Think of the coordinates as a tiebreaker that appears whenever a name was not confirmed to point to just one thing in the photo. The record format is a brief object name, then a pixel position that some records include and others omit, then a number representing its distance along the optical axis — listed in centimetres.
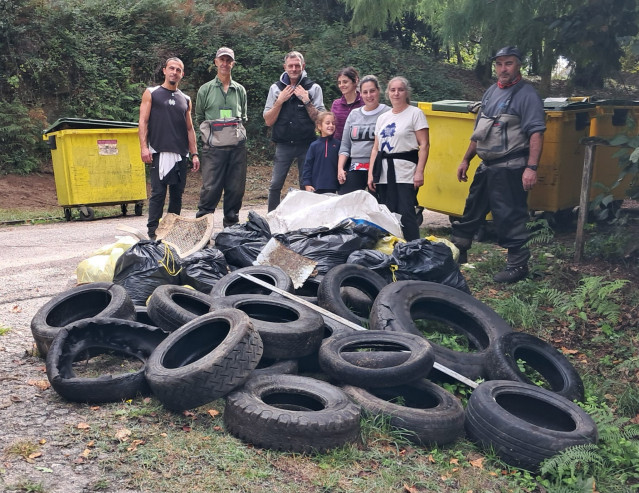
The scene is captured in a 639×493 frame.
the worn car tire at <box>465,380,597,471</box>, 416
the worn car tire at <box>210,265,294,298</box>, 585
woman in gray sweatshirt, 757
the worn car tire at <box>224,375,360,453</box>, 387
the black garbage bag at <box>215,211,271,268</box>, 695
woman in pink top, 792
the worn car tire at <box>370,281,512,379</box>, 521
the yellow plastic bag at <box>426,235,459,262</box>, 733
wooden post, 762
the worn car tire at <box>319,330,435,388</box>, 448
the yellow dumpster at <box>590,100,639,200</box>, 918
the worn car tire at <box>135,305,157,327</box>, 545
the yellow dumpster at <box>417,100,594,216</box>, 861
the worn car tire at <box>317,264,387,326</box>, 567
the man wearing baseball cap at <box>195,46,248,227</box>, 852
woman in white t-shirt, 721
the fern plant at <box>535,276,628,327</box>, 633
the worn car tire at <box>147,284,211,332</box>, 503
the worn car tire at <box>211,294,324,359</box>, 473
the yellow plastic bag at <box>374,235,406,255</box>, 709
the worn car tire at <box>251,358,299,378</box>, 456
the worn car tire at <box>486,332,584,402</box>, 502
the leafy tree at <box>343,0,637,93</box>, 761
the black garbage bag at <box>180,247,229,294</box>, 632
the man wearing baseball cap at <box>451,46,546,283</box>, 679
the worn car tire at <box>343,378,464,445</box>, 421
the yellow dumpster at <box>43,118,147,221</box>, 1167
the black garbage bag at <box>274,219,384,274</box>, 670
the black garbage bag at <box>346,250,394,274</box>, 650
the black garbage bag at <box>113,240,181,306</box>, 612
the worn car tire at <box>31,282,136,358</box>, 500
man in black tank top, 820
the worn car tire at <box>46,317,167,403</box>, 427
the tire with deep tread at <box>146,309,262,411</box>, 410
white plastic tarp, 737
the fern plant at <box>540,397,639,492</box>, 404
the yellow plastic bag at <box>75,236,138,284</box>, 650
